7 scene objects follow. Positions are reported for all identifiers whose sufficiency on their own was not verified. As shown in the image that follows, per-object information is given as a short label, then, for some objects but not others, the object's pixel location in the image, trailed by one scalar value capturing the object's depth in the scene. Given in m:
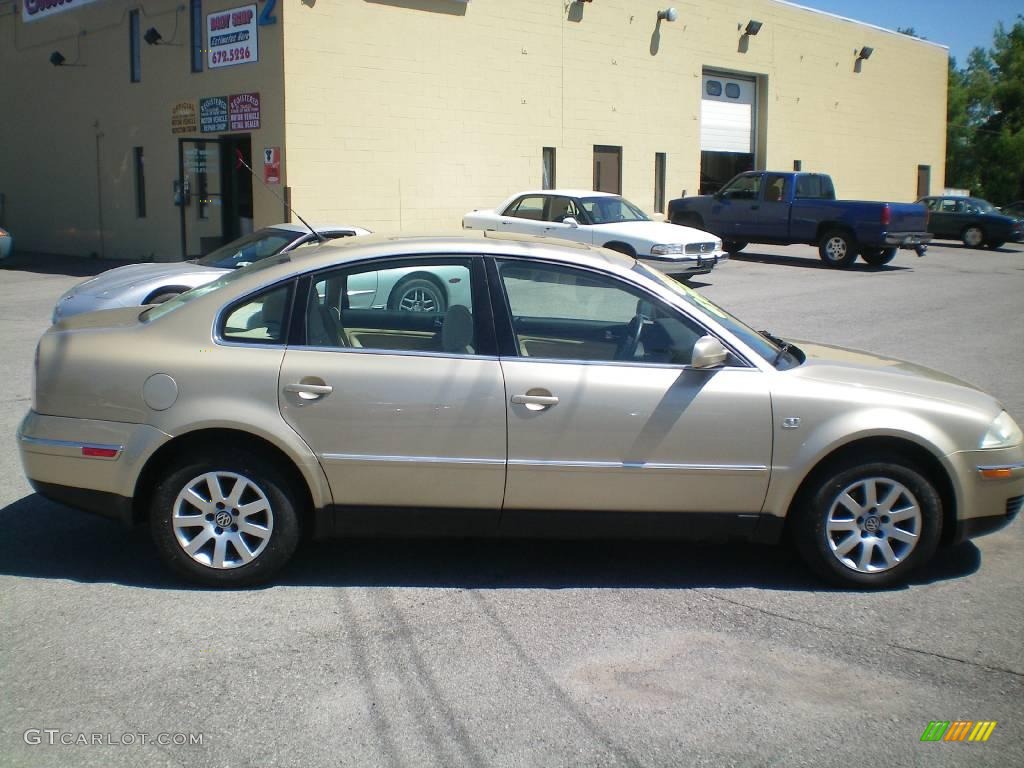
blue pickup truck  21.94
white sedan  16.83
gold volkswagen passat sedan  4.65
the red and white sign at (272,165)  19.19
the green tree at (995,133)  53.81
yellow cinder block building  19.66
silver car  10.25
